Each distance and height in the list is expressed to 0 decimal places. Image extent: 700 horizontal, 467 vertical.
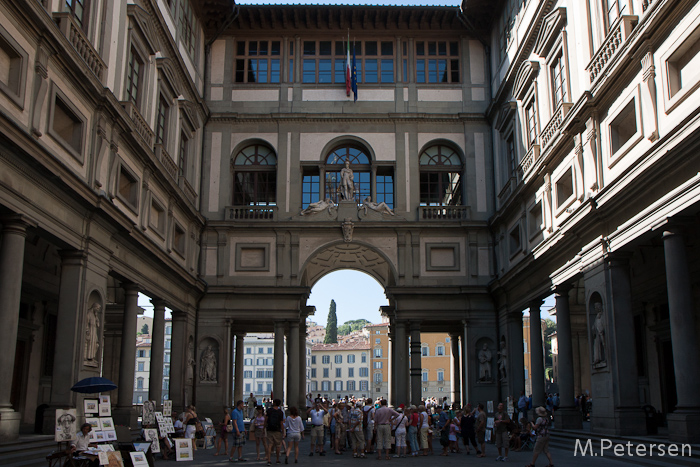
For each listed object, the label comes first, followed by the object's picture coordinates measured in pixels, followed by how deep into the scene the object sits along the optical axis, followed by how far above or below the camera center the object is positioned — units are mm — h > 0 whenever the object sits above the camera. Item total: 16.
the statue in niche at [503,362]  31141 +871
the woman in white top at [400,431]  20078 -1439
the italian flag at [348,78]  34434 +14887
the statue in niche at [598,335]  19891 +1347
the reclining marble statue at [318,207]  33406 +8276
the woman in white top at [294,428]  17812 -1209
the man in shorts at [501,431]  18234 -1319
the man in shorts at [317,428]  20911 -1422
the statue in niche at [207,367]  31938 +628
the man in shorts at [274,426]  17078 -1108
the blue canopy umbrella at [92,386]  16422 -128
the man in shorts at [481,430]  20141 -1408
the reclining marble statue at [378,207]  33406 +8297
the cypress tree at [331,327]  135625 +10536
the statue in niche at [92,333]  19266 +1318
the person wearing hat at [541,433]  15258 -1126
